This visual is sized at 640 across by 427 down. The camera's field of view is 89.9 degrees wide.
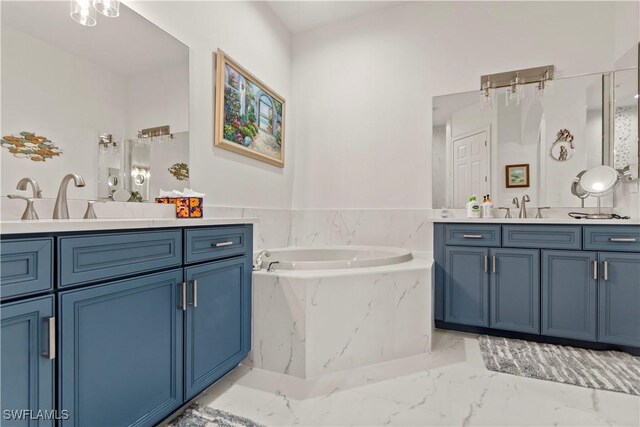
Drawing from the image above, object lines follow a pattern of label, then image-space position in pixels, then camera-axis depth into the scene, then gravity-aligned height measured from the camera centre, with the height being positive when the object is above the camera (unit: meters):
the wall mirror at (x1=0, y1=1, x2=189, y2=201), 1.24 +0.51
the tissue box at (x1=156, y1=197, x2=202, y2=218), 1.80 +0.04
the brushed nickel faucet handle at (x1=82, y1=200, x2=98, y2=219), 1.39 +0.00
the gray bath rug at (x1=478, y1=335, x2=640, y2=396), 1.72 -0.90
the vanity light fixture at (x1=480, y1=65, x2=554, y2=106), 2.55 +1.09
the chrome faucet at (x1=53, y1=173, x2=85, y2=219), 1.28 +0.05
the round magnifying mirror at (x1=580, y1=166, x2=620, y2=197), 2.32 +0.25
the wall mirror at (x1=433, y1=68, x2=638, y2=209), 2.37 +0.60
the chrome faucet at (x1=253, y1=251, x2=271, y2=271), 1.98 -0.32
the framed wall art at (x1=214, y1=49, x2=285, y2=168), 2.27 +0.79
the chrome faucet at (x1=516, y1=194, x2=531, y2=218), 2.53 +0.06
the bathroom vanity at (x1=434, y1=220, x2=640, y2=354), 2.02 -0.47
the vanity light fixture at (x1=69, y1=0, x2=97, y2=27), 1.43 +0.90
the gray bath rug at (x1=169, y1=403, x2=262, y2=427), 1.37 -0.91
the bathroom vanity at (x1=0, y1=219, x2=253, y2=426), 0.85 -0.36
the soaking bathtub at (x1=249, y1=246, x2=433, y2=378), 1.80 -0.61
